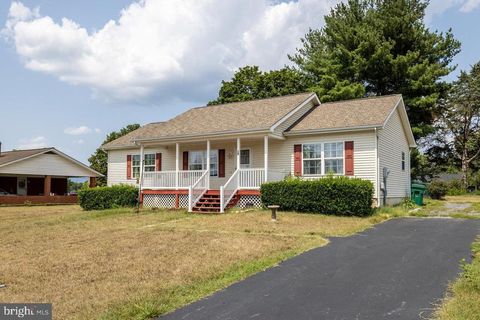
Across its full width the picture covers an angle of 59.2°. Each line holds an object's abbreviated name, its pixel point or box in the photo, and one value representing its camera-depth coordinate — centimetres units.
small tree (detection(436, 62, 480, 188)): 3925
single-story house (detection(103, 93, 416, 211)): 1781
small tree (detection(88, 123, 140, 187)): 5050
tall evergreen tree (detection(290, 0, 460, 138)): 2917
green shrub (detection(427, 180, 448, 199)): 2872
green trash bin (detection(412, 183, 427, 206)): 2189
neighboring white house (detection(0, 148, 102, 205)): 3222
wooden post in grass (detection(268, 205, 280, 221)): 1378
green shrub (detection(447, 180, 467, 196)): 3644
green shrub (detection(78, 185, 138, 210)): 2162
